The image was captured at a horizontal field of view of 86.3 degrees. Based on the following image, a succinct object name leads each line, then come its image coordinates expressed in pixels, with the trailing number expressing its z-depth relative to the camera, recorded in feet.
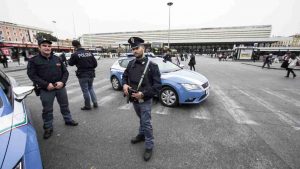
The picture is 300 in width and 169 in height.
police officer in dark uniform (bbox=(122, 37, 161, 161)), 8.00
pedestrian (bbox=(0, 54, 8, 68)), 56.81
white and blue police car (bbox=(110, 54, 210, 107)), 15.03
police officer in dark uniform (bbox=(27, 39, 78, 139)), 10.08
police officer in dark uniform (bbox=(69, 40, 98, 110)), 14.06
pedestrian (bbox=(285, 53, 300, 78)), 35.16
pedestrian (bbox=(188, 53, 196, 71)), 42.09
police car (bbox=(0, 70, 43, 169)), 4.17
